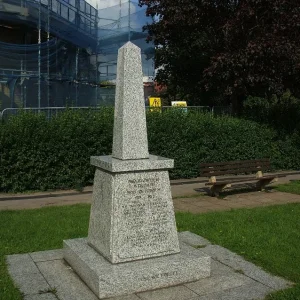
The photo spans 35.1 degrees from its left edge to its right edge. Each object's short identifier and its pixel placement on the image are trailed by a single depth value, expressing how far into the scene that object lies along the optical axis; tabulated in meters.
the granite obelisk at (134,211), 4.72
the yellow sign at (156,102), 17.83
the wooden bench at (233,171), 10.38
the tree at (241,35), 13.05
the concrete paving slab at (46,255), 5.65
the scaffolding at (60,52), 17.38
